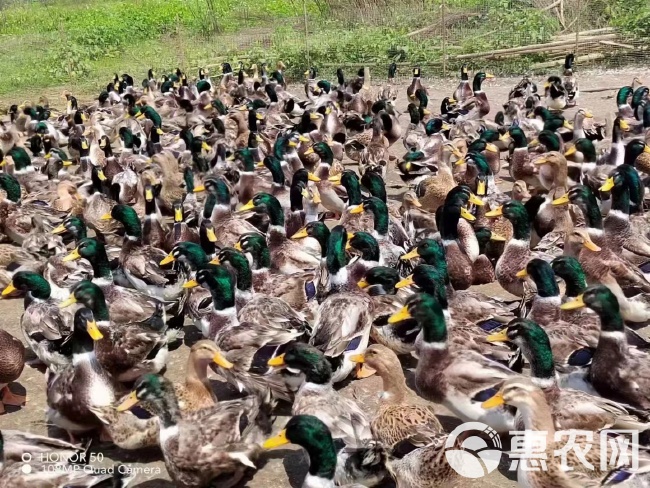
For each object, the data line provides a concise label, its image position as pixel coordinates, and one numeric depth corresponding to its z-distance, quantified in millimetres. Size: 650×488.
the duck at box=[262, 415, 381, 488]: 4125
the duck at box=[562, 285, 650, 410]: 4816
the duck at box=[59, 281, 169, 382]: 5879
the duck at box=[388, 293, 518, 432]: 4879
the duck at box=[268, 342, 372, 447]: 4750
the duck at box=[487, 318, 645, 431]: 4453
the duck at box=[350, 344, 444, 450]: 4609
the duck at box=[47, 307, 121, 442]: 5230
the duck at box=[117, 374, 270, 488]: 4555
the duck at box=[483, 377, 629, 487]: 4094
